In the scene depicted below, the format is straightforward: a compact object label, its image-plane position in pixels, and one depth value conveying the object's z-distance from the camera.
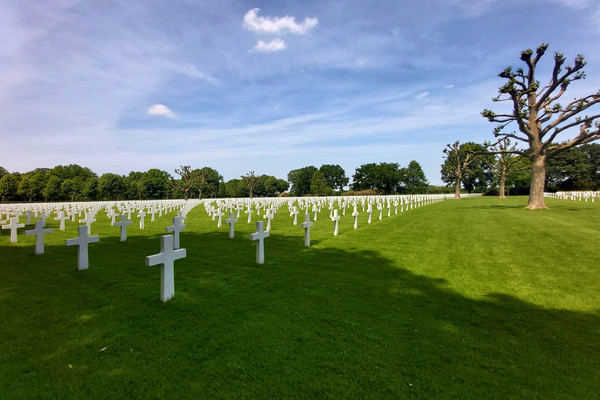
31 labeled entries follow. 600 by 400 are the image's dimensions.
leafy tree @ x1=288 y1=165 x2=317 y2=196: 102.69
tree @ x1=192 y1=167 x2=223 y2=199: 86.99
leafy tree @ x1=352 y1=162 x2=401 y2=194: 78.19
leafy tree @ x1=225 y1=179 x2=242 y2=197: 101.44
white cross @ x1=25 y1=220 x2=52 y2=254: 7.82
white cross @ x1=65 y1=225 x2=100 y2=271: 6.14
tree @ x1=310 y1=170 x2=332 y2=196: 74.75
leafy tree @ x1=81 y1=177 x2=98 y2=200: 66.19
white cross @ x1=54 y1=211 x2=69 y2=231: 13.12
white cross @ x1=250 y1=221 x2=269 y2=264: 6.71
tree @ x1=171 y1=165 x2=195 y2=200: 51.92
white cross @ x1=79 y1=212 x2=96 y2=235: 12.44
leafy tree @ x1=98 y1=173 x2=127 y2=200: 67.00
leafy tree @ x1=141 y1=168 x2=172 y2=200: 74.62
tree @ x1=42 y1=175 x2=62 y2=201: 63.22
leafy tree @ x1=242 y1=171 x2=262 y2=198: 62.85
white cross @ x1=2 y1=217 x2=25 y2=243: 9.60
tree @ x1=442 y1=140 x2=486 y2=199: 49.38
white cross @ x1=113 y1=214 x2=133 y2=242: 9.81
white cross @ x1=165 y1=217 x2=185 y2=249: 8.83
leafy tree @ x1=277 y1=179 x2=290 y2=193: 111.69
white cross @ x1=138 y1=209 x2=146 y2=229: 13.87
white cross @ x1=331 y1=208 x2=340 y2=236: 10.85
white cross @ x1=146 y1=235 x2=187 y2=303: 4.45
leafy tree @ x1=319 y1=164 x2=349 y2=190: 105.00
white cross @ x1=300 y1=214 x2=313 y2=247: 8.73
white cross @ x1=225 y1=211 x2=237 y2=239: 10.54
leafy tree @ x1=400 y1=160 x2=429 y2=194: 80.12
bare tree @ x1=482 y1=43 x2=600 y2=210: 18.56
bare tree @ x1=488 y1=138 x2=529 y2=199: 43.23
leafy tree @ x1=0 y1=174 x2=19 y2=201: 63.28
